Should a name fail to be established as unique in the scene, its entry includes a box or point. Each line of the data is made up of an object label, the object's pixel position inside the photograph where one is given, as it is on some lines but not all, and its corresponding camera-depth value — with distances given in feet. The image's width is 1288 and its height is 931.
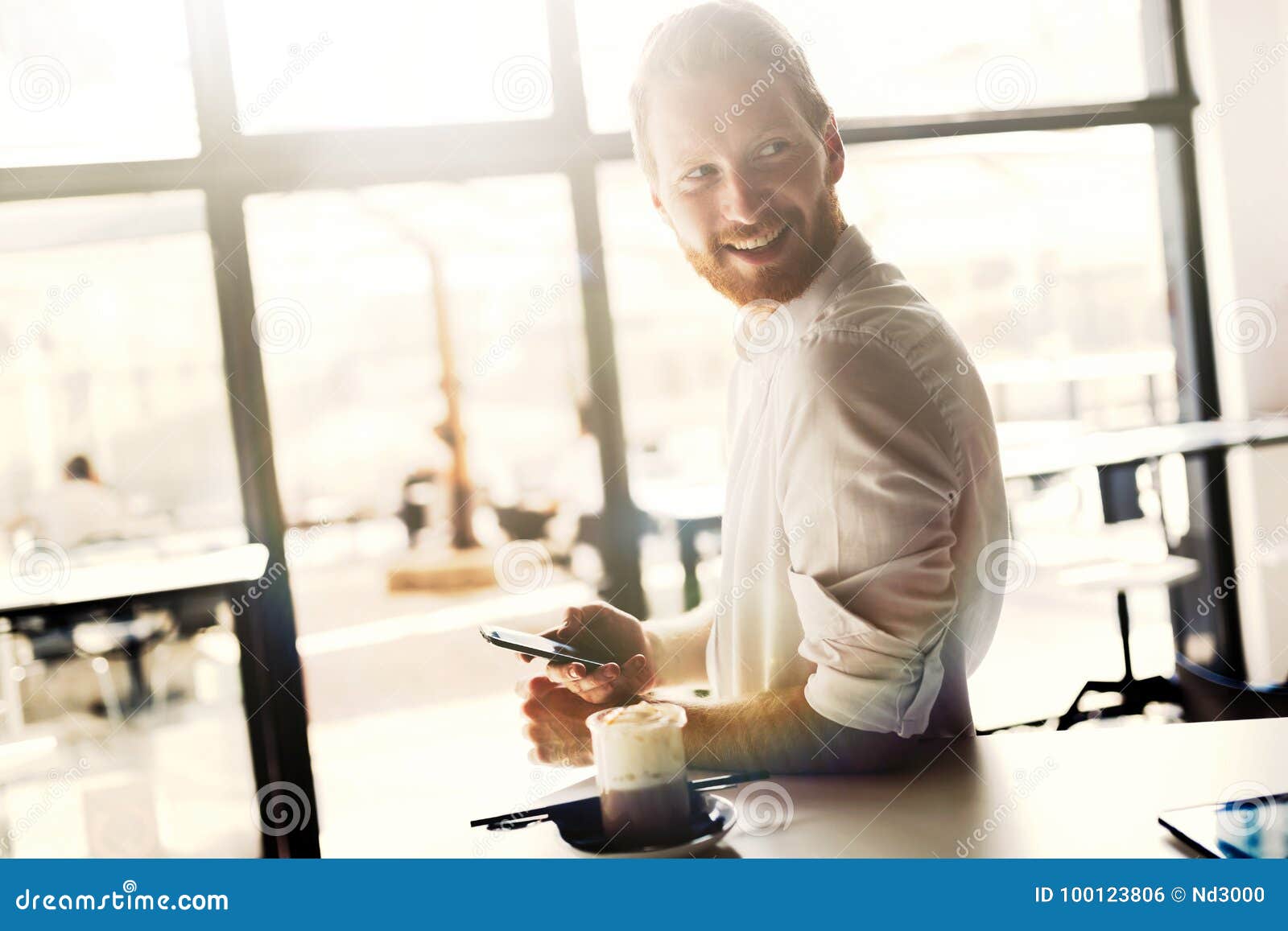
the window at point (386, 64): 8.33
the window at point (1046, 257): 10.16
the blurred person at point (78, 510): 11.21
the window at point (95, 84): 8.19
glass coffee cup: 3.07
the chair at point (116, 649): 12.30
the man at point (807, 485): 4.47
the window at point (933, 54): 8.75
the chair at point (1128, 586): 9.25
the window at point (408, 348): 14.25
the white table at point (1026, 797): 3.02
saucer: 2.94
